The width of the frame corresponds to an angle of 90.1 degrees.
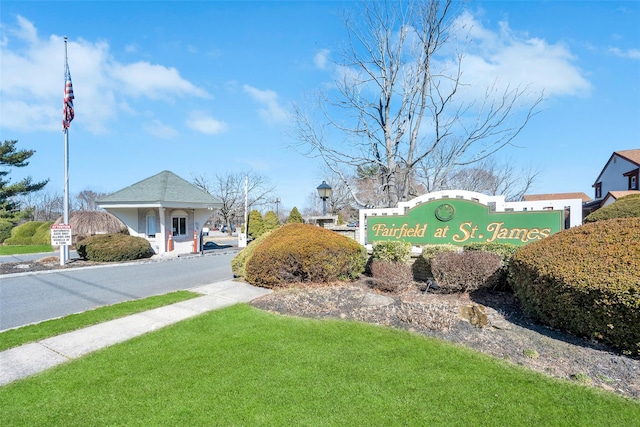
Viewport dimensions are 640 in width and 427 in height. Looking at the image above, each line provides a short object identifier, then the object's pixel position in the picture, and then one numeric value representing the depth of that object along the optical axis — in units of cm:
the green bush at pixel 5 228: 2315
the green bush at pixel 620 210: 1090
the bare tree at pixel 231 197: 4016
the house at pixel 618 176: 2380
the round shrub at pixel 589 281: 367
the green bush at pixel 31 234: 2219
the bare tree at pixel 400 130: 902
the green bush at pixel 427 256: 732
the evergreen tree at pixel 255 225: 2790
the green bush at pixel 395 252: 790
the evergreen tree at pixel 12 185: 2453
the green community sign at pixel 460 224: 709
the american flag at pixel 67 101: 1259
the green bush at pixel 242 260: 919
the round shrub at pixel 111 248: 1388
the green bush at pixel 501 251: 646
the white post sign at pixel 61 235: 1248
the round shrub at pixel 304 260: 738
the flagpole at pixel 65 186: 1265
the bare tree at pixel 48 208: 4260
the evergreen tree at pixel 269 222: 2831
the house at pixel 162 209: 1650
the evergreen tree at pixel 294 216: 2525
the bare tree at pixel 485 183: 1675
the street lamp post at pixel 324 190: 1055
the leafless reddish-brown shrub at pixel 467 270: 634
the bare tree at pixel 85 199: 5088
